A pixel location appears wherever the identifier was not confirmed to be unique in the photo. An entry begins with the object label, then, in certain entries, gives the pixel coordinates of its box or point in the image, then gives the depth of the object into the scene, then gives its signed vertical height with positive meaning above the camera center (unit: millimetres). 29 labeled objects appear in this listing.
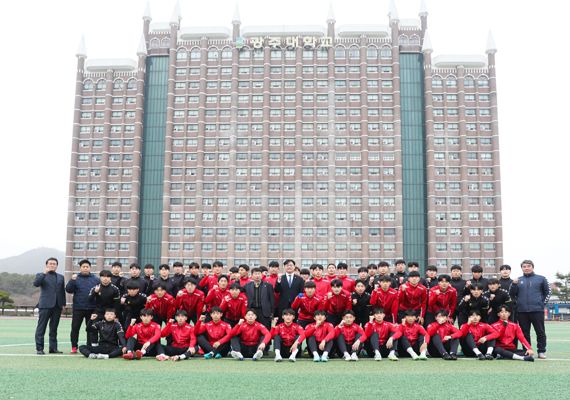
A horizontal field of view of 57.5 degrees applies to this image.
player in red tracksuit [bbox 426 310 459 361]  11383 -1610
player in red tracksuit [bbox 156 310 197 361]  11049 -1667
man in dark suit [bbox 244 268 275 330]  12227 -815
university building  71125 +15479
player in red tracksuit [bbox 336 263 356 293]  13562 -386
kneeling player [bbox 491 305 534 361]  11375 -1545
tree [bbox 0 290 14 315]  56059 -4112
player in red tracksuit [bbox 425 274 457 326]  12389 -823
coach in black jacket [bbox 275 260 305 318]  12891 -648
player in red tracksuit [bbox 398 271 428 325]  12258 -775
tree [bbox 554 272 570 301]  62844 -2694
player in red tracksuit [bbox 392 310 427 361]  11352 -1578
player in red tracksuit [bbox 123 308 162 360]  11008 -1637
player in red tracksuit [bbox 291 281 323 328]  12102 -998
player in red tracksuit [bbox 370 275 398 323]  12273 -851
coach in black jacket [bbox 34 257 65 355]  12391 -949
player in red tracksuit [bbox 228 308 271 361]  11220 -1619
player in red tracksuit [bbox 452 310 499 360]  11430 -1596
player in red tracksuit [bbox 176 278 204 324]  12586 -952
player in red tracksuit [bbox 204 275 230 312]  12461 -762
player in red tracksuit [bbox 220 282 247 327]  12125 -1041
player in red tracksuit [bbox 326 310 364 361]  11156 -1567
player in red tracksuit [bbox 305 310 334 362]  10992 -1579
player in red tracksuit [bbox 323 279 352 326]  12219 -977
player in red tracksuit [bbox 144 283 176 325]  12359 -1058
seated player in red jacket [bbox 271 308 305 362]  11227 -1549
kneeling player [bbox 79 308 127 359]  11219 -1727
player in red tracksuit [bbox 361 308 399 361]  11289 -1578
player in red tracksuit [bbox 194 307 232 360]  11375 -1591
